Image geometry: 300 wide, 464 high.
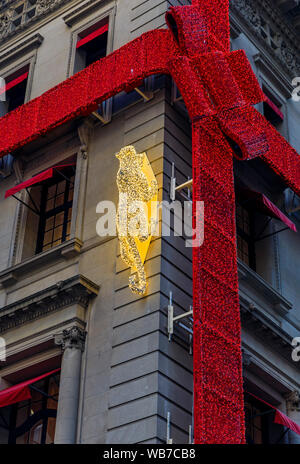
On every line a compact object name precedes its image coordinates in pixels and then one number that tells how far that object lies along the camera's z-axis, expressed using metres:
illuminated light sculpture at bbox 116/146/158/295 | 23.86
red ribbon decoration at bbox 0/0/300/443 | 21.88
